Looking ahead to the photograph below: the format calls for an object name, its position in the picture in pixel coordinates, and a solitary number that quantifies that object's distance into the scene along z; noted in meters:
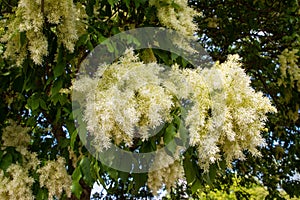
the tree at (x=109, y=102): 0.87
